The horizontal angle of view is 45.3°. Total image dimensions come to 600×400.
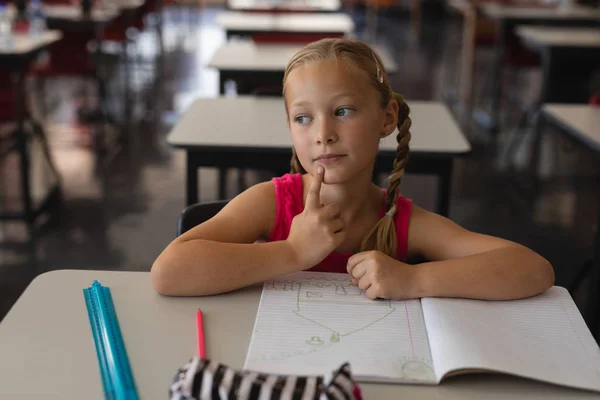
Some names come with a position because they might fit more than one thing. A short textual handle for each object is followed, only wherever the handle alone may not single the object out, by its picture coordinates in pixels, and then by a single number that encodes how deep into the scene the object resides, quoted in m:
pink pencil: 0.89
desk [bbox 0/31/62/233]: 3.15
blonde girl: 1.03
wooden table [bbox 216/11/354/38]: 4.15
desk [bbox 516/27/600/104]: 4.00
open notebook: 0.84
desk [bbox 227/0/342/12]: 5.22
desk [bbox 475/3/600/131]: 4.98
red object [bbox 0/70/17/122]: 3.29
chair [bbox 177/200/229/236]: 1.35
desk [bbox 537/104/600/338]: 2.18
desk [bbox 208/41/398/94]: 3.08
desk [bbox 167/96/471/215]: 2.03
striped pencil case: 0.67
